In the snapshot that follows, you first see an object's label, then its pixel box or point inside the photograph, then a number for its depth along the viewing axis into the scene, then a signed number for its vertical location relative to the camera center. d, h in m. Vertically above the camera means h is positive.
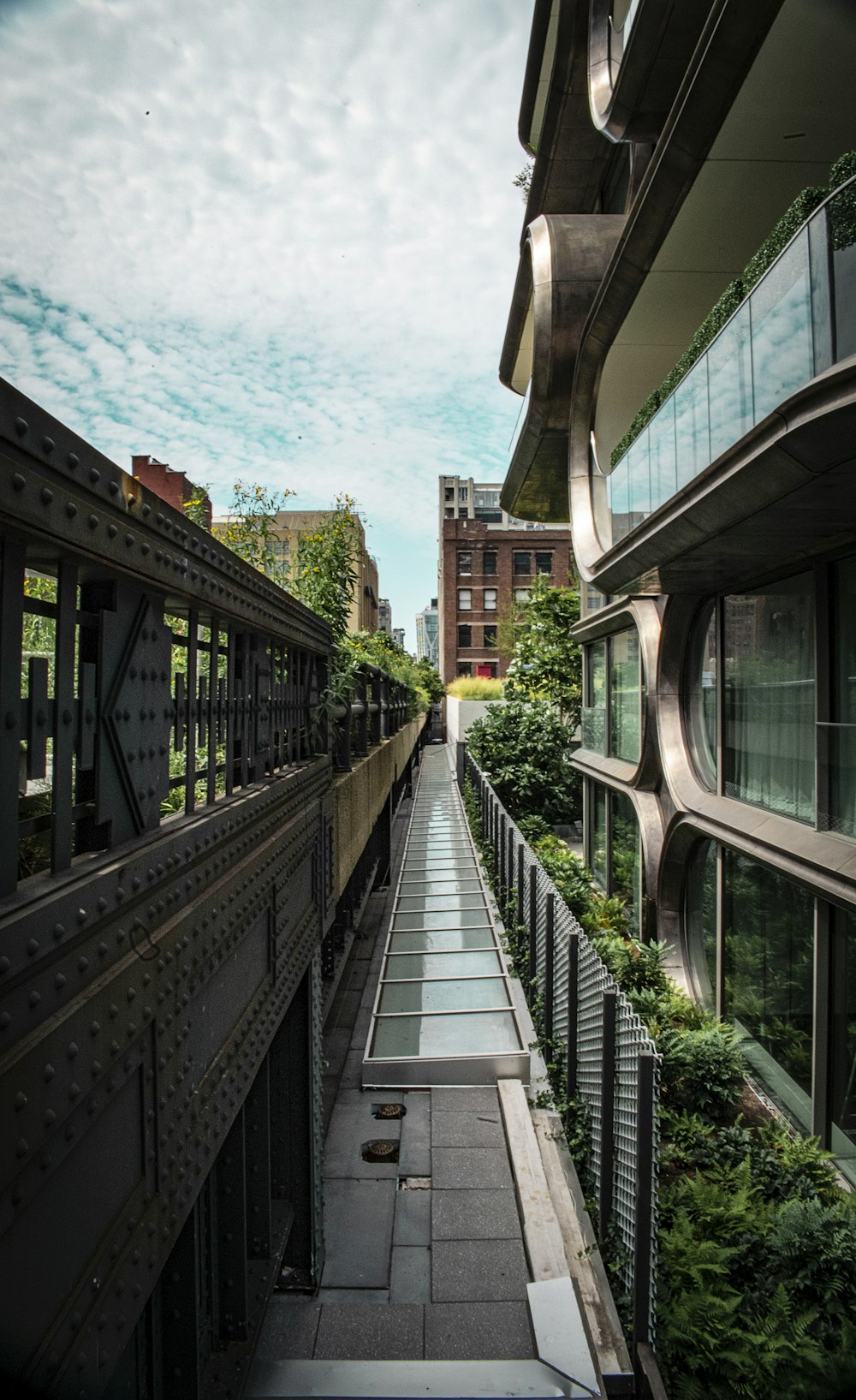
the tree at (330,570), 6.74 +1.10
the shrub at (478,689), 42.82 +0.89
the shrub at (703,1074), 7.32 -3.22
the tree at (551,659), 24.44 +1.37
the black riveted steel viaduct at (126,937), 1.47 -0.55
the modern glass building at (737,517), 6.50 +1.66
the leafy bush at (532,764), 22.02 -1.52
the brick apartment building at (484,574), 64.94 +10.14
